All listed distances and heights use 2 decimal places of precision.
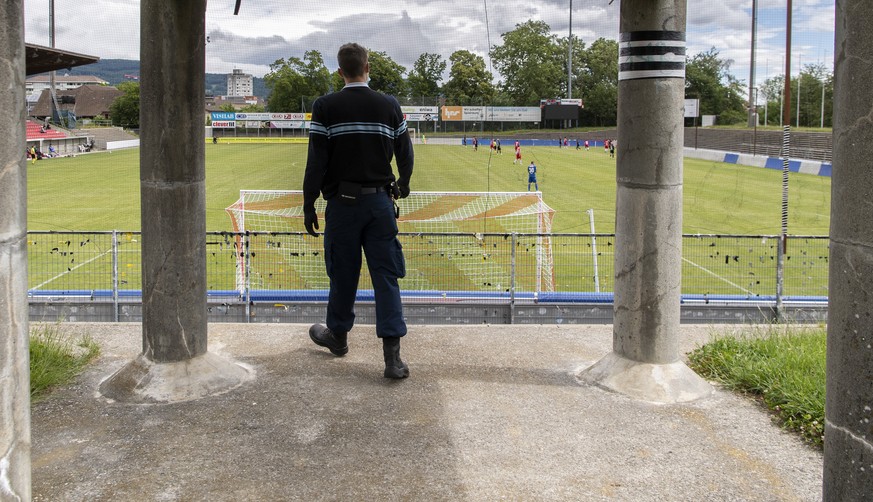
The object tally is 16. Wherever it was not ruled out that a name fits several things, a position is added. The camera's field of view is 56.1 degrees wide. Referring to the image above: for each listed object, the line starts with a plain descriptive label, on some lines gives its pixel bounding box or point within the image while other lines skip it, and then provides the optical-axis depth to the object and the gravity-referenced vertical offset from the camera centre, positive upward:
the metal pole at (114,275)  9.53 -1.18
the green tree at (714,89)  62.81 +7.04
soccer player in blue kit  26.18 +0.12
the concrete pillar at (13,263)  2.72 -0.31
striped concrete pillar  5.43 -0.18
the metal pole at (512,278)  9.52 -1.18
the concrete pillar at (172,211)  5.22 -0.25
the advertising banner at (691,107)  54.47 +4.87
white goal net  13.13 -1.56
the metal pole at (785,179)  9.32 +0.00
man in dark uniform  5.46 -0.03
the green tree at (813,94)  60.59 +6.76
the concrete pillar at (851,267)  2.50 -0.27
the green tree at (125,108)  54.99 +5.12
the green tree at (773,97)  60.67 +6.42
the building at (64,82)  126.78 +14.86
